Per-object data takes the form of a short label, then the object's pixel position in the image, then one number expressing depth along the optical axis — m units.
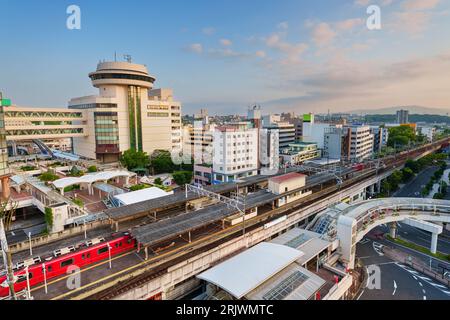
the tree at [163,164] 63.41
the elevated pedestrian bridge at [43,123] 57.72
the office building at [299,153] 72.25
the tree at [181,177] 53.03
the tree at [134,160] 58.75
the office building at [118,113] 65.00
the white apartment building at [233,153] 54.47
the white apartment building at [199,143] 64.56
